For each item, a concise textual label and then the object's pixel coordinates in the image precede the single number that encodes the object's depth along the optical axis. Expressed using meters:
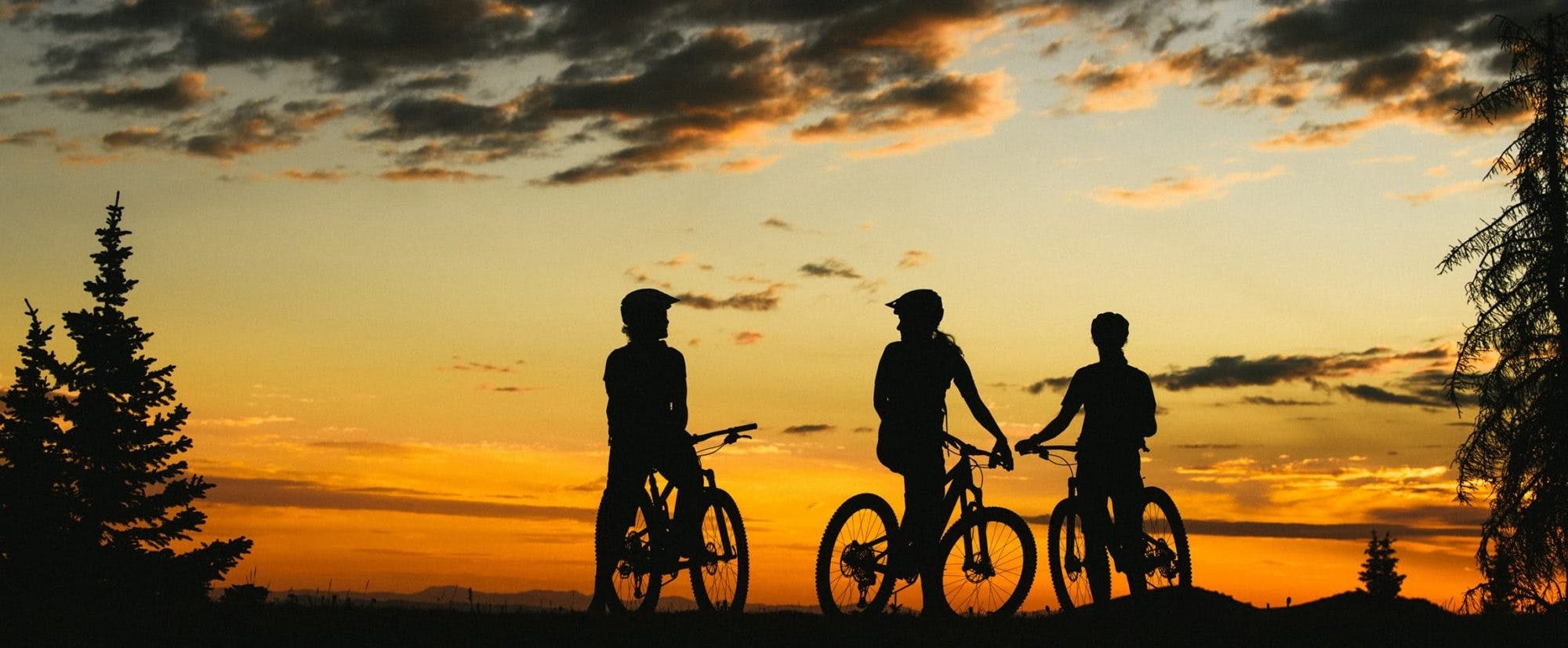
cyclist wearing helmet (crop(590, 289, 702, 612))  11.70
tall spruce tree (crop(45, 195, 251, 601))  40.69
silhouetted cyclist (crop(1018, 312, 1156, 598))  11.44
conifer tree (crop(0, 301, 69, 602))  39.75
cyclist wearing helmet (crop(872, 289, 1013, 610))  11.34
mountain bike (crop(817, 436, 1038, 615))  11.29
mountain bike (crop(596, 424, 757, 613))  11.99
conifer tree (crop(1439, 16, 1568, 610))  30.83
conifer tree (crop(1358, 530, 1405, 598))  73.81
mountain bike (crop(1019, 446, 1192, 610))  11.48
